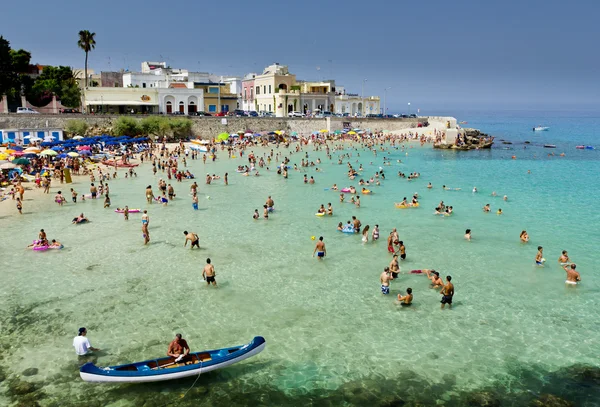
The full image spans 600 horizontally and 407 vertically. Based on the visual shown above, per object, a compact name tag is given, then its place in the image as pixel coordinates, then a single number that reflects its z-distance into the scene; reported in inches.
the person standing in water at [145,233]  717.3
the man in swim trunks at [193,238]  693.9
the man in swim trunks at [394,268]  585.0
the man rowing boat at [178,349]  375.9
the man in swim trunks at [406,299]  506.6
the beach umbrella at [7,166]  1184.7
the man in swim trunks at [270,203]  943.8
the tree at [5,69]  1959.9
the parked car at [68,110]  2210.9
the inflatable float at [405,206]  990.4
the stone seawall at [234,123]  1929.1
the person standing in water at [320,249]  652.1
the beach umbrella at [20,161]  1222.9
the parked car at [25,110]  1976.6
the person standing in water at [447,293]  503.2
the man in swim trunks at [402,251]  650.8
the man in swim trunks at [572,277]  569.9
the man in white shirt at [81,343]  405.4
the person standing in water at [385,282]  531.8
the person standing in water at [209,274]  557.3
